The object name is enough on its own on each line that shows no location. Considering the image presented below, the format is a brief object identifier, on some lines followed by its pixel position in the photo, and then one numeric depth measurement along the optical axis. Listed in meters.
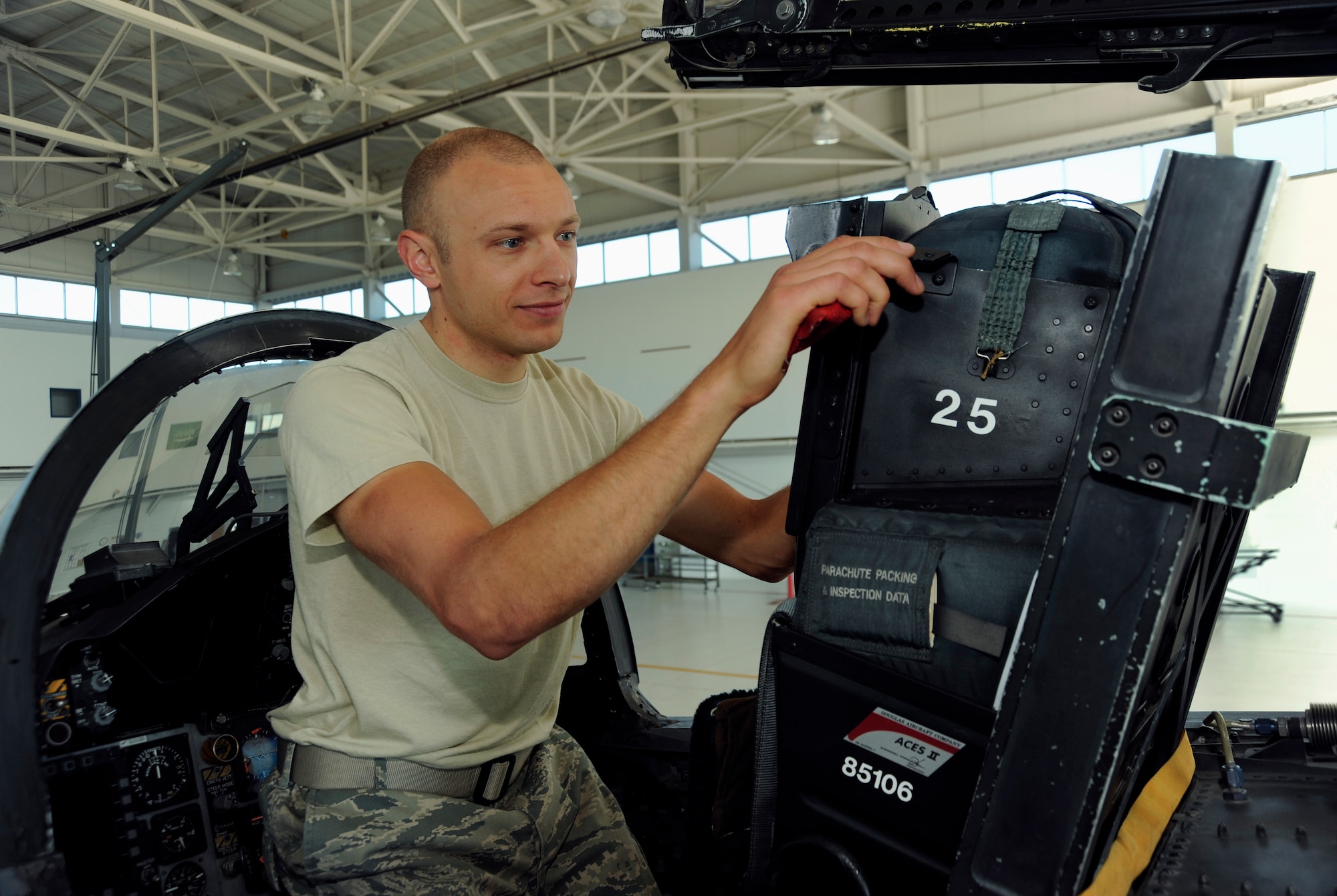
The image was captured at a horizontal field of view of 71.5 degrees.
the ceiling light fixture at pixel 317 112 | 10.45
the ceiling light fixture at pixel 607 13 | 8.59
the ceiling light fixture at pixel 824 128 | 11.22
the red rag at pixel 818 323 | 1.18
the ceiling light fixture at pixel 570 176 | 13.45
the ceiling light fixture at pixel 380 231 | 16.00
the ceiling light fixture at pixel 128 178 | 12.95
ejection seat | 0.83
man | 1.19
